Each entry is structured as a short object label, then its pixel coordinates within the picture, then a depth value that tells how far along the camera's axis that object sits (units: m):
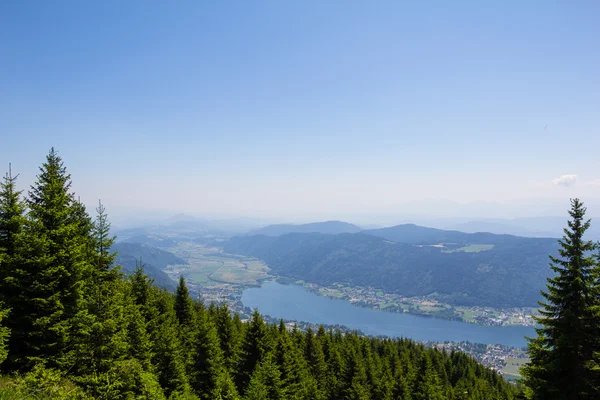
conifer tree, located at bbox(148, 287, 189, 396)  23.09
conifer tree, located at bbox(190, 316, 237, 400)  26.95
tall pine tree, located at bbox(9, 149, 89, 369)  15.34
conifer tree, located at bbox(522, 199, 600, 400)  16.27
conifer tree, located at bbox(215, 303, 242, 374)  35.14
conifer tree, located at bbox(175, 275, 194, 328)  35.56
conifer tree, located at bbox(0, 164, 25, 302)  17.02
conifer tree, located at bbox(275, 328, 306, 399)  29.31
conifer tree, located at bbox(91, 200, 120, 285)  21.75
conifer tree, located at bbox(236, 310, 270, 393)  29.75
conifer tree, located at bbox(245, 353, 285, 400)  25.08
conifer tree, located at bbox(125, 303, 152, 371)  20.36
